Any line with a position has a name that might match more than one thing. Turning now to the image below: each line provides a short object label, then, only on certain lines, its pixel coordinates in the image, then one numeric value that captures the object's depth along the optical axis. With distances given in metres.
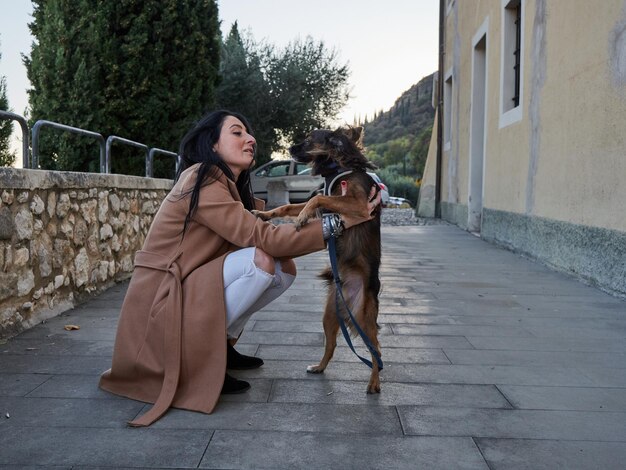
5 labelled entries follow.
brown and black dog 3.20
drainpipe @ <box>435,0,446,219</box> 17.64
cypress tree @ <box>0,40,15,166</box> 5.66
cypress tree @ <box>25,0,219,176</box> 14.07
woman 2.90
